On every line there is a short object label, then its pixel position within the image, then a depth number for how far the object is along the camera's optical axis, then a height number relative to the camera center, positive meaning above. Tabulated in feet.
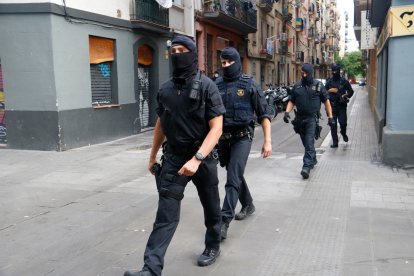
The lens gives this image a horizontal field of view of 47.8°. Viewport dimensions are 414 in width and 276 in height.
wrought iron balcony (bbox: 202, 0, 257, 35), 63.77 +10.43
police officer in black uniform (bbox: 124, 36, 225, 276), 11.29 -1.22
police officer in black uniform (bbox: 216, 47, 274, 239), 15.38 -1.18
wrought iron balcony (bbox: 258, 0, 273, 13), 95.55 +15.96
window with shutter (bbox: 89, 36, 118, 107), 39.63 +1.34
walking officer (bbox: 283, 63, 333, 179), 24.39 -1.33
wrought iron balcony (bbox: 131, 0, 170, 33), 44.42 +6.88
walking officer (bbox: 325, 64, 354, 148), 34.01 -1.03
